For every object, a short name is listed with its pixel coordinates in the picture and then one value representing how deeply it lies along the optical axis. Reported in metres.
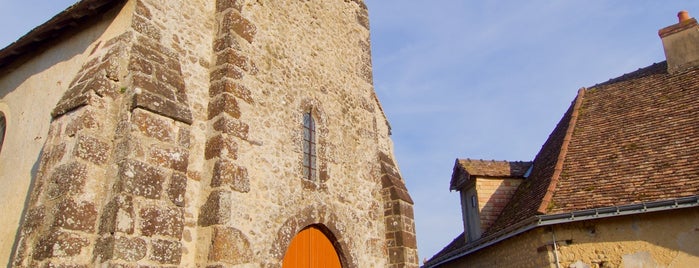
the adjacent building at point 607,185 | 7.80
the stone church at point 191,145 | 5.25
